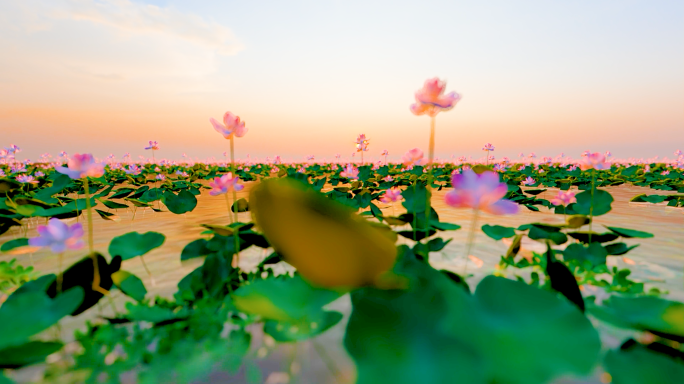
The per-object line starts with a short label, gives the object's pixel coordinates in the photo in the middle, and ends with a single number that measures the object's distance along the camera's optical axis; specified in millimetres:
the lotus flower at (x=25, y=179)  3044
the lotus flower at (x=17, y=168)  5469
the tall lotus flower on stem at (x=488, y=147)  5637
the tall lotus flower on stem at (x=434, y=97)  1040
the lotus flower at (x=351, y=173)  3465
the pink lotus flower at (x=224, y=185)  1218
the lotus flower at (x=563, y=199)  1707
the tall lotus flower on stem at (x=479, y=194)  770
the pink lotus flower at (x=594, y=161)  1715
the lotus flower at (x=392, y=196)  1895
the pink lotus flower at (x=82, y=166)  1014
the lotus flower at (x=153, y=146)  5656
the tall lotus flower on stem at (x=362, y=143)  4492
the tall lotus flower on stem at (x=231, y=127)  1281
